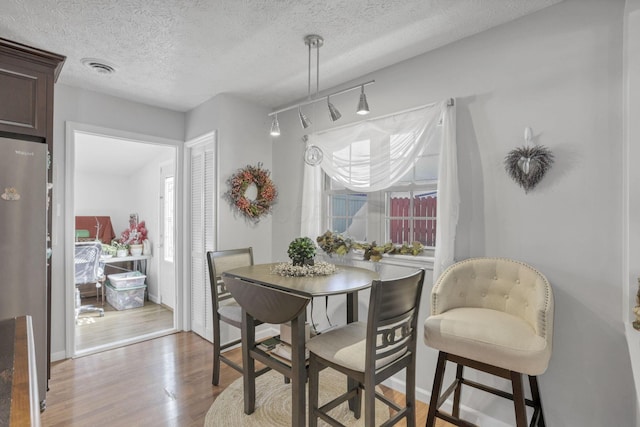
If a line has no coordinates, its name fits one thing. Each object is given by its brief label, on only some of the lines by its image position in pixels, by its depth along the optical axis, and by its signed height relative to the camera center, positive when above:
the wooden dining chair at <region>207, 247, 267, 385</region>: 2.59 -0.73
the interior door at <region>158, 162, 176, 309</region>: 4.61 -0.29
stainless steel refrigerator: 2.08 -0.13
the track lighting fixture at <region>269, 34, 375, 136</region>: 2.17 +0.74
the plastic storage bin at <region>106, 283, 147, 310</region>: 4.70 -1.18
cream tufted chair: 1.58 -0.57
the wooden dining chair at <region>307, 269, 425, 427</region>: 1.57 -0.72
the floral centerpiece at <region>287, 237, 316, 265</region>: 2.46 -0.27
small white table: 4.75 -0.67
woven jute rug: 2.19 -1.35
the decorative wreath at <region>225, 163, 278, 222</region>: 3.42 +0.24
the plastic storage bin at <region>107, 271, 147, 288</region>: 4.70 -0.92
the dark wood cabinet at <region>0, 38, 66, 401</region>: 2.20 +0.85
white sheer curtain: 2.25 +0.45
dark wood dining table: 1.81 -0.52
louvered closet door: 3.56 -0.18
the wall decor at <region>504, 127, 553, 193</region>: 1.93 +0.30
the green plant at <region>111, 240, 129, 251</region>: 5.09 -0.47
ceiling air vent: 2.63 +1.21
